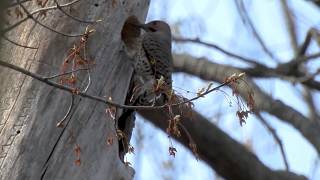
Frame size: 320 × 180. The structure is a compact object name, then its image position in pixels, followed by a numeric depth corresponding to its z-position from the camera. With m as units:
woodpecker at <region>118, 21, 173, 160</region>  10.41
